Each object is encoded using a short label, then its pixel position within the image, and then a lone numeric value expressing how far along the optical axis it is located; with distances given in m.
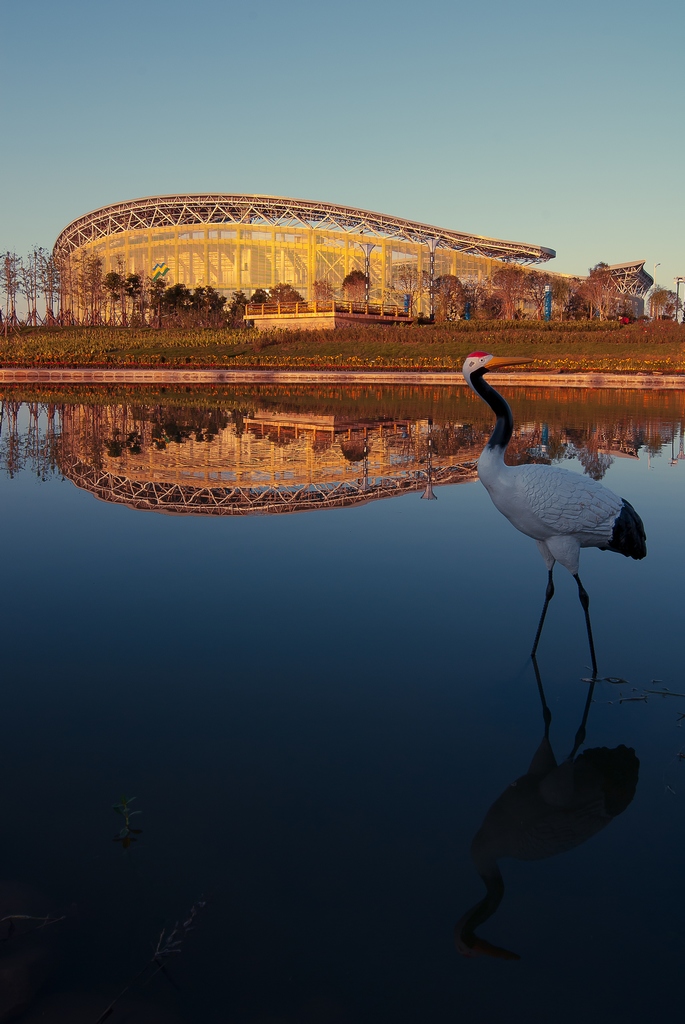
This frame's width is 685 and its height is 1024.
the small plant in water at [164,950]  2.23
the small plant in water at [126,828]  2.80
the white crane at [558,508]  4.16
